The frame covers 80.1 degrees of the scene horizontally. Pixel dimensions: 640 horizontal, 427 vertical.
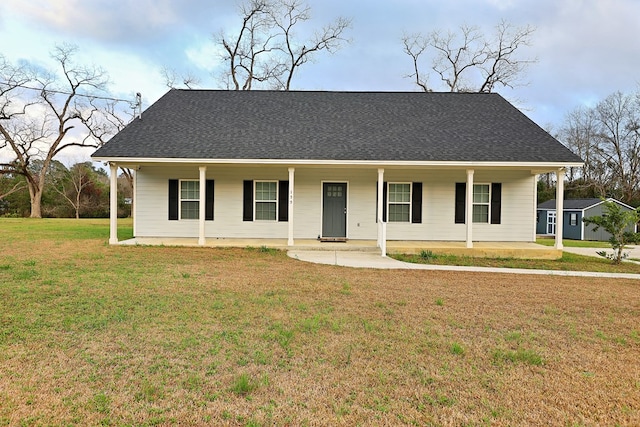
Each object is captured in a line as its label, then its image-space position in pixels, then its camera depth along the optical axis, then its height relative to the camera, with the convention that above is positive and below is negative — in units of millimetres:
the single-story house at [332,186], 12625 +832
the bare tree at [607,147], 36969 +6572
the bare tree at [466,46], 27406 +12391
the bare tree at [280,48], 28297 +12550
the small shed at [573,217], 28812 -426
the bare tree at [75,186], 35562 +2065
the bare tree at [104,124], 33906 +7786
